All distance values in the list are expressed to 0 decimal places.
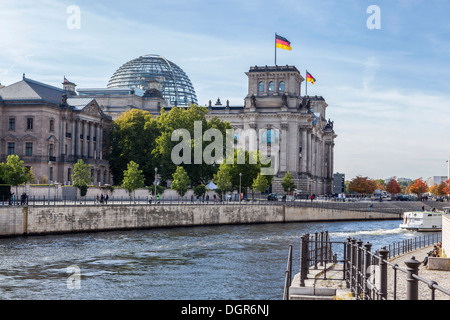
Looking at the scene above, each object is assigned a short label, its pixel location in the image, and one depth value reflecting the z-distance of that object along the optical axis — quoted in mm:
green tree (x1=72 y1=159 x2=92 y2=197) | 84525
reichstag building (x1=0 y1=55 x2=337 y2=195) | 99562
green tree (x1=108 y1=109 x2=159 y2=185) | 110062
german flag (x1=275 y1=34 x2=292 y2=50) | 122312
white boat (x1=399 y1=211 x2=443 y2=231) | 79812
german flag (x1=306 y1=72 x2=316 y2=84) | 137588
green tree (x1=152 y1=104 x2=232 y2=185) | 103375
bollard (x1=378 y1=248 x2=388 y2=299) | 14547
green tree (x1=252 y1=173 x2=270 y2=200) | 107000
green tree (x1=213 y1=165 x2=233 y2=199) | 99625
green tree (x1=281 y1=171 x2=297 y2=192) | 136125
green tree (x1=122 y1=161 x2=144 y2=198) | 91438
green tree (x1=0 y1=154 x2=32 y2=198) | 73625
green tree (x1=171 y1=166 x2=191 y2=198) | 93438
